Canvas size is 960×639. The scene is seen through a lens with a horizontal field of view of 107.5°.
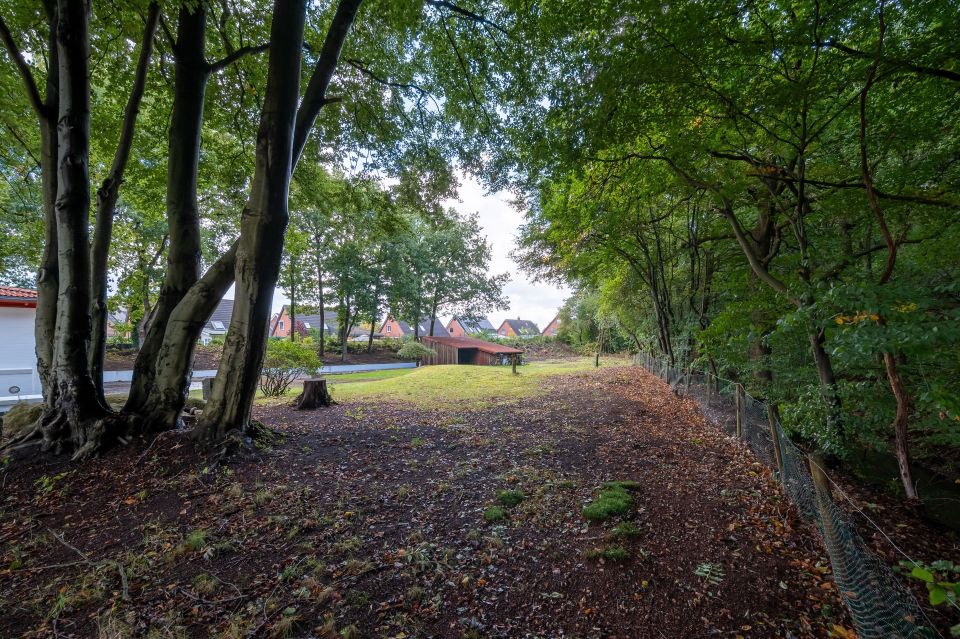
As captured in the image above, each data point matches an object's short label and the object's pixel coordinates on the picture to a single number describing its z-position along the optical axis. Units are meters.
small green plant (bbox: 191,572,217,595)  2.29
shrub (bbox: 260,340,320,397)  11.03
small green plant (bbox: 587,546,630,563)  2.83
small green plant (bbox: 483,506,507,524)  3.44
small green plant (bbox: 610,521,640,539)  3.12
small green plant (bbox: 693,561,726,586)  2.63
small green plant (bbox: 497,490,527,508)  3.77
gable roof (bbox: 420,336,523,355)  25.62
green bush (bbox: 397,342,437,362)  25.38
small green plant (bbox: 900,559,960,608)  1.23
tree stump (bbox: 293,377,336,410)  8.51
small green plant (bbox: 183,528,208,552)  2.70
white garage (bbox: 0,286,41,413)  8.89
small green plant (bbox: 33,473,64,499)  3.41
